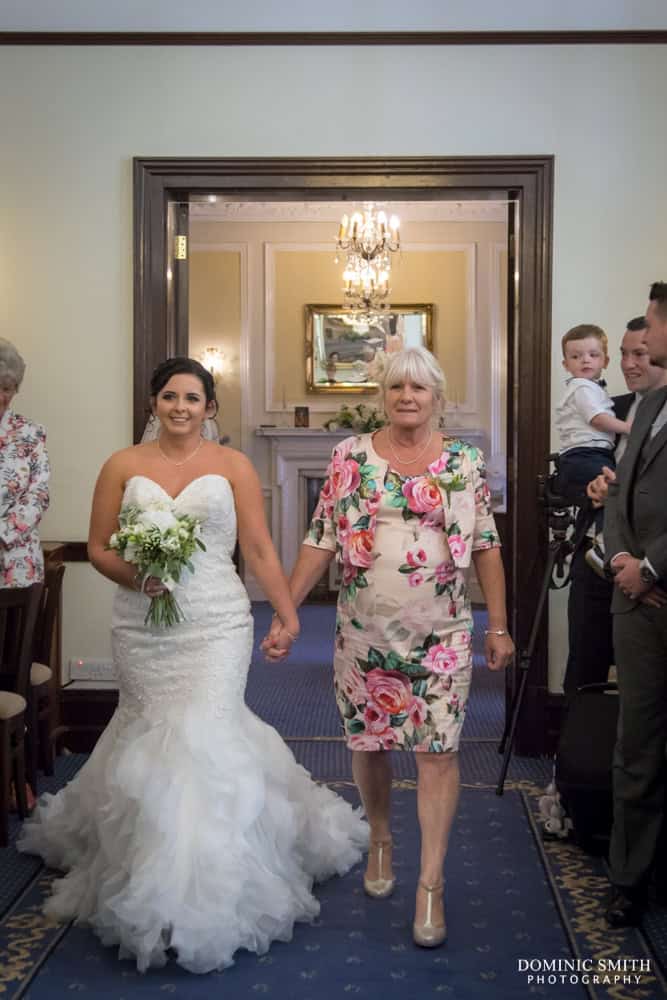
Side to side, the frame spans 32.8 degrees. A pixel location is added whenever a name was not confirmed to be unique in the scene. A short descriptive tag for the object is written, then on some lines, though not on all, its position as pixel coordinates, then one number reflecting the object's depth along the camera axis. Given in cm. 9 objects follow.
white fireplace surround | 1160
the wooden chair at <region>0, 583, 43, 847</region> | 438
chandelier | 995
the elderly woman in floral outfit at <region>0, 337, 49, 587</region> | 480
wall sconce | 1167
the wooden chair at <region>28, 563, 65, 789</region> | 509
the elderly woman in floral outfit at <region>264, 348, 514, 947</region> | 351
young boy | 495
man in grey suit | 337
